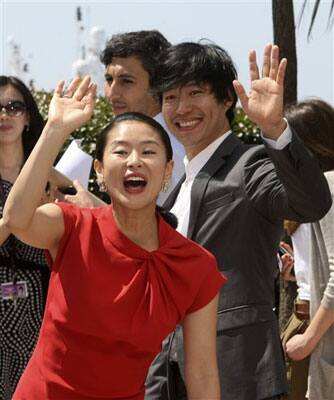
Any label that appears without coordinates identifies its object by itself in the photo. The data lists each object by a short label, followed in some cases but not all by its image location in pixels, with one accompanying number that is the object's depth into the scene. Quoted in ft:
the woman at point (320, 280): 24.16
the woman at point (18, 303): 26.67
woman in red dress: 17.77
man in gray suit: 19.28
